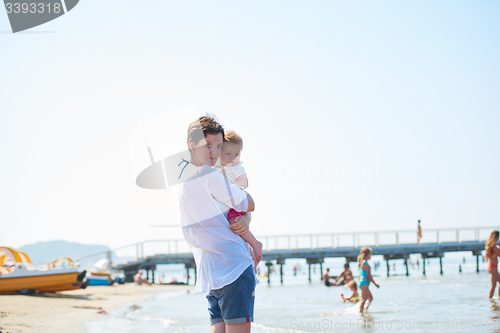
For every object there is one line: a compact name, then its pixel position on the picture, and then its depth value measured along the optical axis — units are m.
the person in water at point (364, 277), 11.77
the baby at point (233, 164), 2.99
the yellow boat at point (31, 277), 15.89
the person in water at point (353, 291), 15.60
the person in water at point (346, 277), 22.00
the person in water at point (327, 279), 27.12
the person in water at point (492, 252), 11.20
